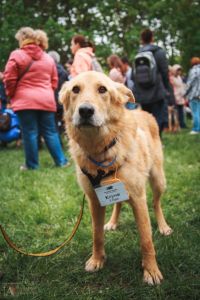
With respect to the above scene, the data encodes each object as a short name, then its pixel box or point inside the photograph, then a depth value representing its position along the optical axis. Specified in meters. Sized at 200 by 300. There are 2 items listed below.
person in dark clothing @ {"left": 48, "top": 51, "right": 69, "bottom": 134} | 8.62
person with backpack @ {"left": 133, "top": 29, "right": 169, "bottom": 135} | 6.71
